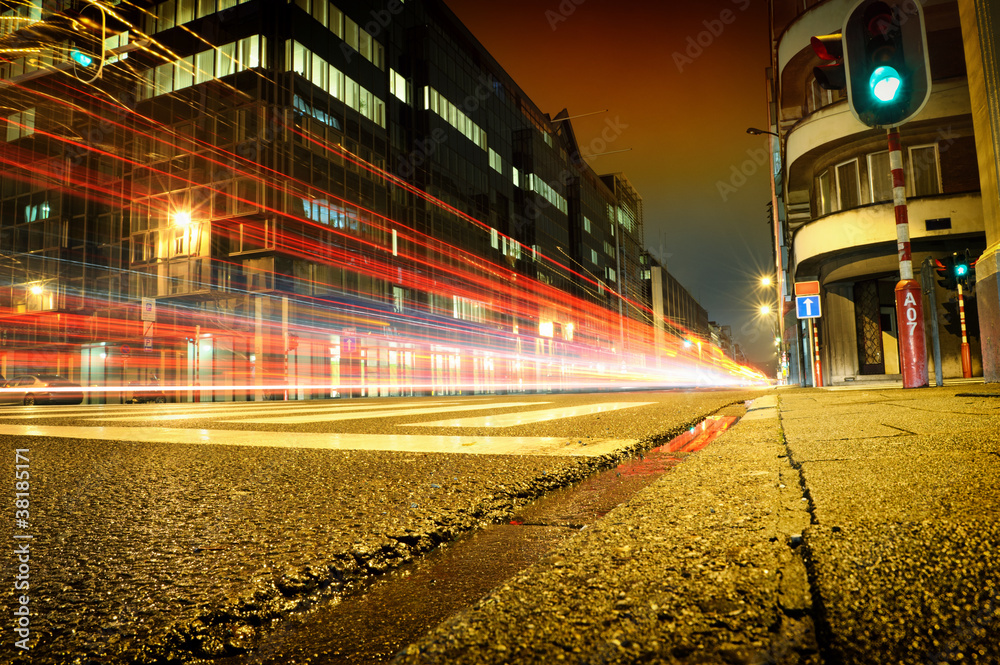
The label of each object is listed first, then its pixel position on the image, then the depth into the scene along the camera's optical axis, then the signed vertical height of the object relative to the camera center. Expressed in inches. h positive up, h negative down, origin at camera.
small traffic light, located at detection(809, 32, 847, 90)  234.7 +125.0
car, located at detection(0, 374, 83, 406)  974.4 +13.5
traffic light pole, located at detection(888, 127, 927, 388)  329.1 +35.2
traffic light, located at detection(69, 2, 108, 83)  386.6 +237.3
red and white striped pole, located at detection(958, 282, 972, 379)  558.2 +2.1
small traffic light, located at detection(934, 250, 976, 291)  423.8 +67.7
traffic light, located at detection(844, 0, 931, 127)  203.0 +108.4
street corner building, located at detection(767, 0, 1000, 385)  643.5 +187.1
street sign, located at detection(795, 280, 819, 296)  671.8 +91.3
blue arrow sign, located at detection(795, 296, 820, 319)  657.6 +68.8
